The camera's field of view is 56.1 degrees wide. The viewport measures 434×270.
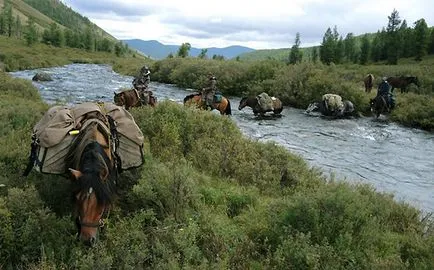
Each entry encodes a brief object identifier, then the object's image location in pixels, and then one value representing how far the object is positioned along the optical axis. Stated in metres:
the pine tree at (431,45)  67.94
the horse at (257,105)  22.61
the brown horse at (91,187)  5.00
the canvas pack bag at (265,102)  22.50
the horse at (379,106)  23.17
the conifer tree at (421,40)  64.31
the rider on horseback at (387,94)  23.31
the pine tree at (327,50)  71.44
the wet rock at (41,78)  31.14
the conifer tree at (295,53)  75.09
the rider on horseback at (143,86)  16.05
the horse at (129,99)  15.76
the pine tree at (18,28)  116.66
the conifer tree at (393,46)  65.81
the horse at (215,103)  18.70
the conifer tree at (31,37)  78.88
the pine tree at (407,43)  67.50
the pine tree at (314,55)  75.49
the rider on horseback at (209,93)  18.77
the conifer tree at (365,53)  70.94
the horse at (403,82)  31.05
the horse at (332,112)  23.28
